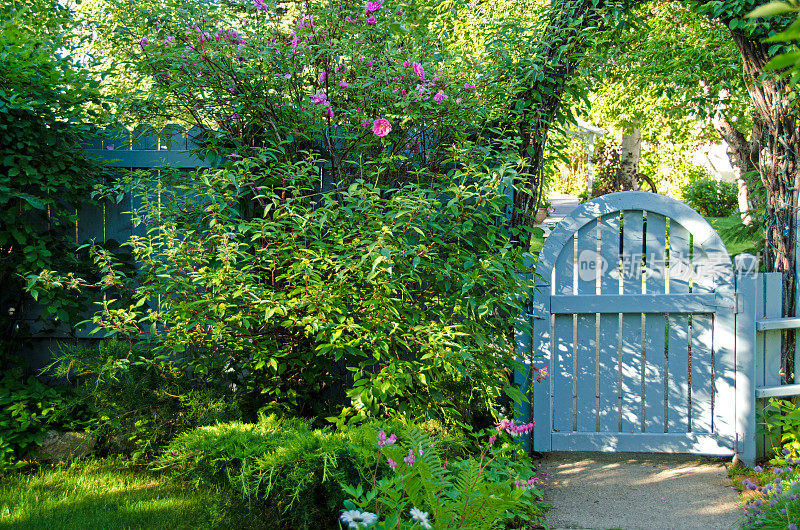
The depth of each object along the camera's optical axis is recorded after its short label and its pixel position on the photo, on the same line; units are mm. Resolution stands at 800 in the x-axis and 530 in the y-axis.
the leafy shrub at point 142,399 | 3045
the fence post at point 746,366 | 3451
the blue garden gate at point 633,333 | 3500
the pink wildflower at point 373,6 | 3037
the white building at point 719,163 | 17859
